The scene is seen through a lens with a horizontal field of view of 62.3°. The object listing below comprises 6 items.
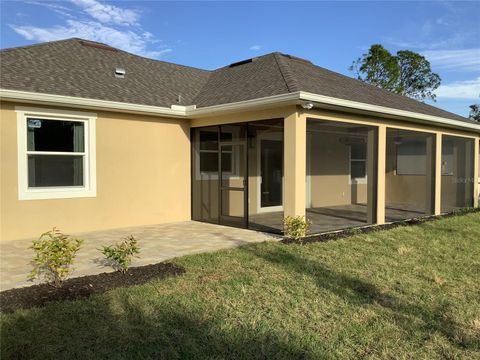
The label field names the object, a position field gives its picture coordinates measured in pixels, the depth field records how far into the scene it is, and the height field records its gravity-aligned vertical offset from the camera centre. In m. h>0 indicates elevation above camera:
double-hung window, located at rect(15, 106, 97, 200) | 8.24 +0.37
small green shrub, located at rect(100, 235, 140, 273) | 5.58 -1.18
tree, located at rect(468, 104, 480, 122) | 38.38 +5.69
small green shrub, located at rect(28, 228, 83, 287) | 4.95 -1.07
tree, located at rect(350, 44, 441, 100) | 31.75 +8.13
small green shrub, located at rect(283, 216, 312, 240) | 8.05 -1.15
